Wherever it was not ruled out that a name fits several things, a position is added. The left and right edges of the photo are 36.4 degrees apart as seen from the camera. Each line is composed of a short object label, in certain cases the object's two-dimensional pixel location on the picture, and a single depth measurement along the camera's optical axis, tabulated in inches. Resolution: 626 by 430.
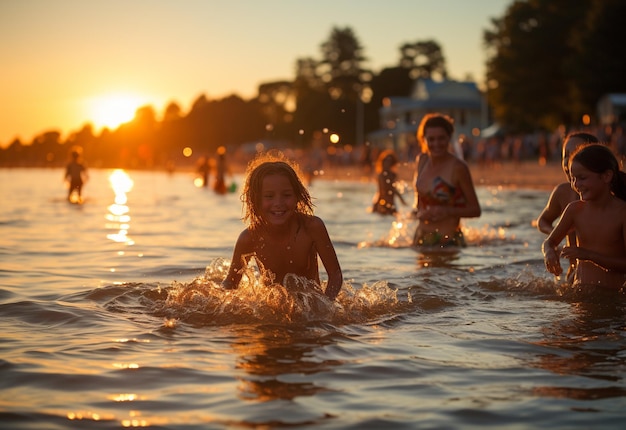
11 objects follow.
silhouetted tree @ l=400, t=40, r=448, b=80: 4756.4
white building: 3710.6
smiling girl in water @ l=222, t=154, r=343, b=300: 241.6
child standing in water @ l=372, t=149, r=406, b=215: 646.2
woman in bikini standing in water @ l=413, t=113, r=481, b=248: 372.8
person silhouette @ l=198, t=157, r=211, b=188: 1428.4
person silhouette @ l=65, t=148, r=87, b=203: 960.9
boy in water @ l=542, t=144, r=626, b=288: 254.2
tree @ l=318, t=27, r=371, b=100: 4323.3
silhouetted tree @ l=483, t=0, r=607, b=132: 2465.6
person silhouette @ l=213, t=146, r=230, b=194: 1181.1
